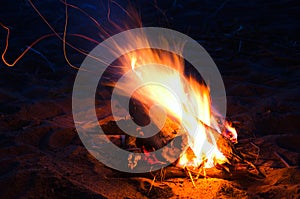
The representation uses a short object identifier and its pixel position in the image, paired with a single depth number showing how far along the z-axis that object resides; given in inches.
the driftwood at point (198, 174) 92.3
